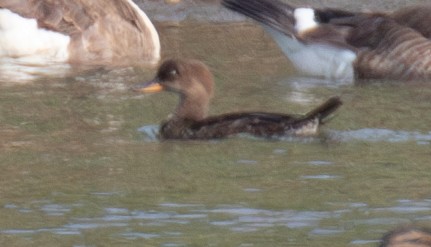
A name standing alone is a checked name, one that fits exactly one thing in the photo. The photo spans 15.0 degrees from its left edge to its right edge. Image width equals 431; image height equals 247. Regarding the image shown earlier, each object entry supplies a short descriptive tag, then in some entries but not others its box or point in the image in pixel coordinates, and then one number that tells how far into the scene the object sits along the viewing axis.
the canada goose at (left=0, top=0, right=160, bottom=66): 14.62
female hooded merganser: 10.67
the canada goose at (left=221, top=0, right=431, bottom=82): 13.84
